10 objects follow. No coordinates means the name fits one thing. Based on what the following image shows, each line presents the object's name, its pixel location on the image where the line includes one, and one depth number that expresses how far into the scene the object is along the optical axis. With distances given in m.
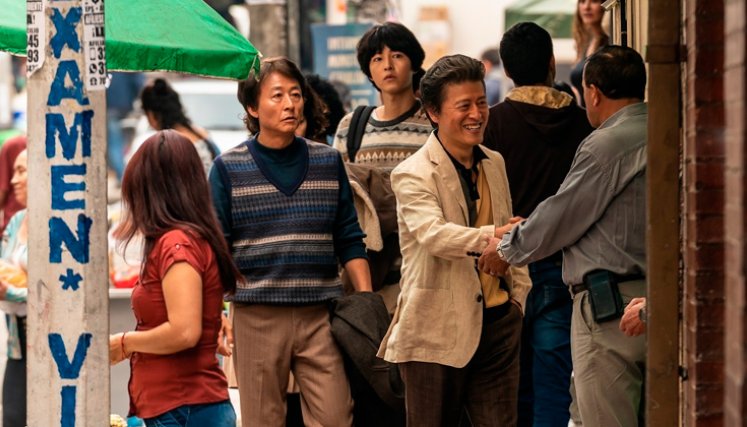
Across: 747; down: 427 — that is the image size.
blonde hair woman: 18.66
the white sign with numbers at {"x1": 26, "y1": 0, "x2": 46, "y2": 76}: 9.46
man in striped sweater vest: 12.64
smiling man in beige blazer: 12.11
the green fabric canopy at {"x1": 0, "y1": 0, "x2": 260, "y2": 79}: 11.89
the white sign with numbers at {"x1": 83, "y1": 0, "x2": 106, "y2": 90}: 9.46
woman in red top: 10.70
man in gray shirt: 11.25
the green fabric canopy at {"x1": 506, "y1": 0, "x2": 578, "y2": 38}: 26.20
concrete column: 9.36
